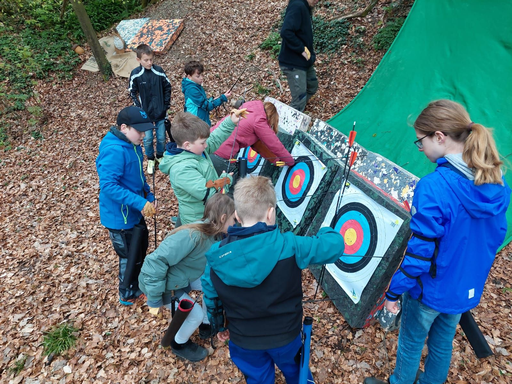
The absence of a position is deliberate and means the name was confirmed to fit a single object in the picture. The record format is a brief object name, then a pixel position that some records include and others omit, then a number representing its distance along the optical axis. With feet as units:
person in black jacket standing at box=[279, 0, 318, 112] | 15.15
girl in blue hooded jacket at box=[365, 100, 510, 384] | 5.18
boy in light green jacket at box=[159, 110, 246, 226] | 8.87
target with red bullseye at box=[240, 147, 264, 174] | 14.34
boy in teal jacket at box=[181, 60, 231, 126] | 14.71
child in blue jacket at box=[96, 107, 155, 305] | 9.03
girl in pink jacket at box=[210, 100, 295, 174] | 11.72
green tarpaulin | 11.05
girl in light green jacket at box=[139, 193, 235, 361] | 7.26
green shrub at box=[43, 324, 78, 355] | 9.76
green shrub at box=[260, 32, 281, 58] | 25.00
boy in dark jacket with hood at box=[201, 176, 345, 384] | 5.12
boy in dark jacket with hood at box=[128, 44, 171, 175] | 15.97
